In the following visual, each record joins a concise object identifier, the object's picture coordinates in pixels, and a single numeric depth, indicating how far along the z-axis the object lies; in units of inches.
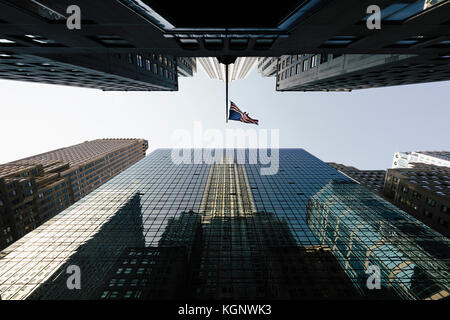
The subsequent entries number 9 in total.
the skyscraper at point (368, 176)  2898.6
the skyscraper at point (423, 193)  1572.3
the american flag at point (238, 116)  936.3
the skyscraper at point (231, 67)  2833.7
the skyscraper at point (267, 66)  2801.4
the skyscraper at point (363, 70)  883.4
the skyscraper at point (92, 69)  870.9
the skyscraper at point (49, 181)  2182.6
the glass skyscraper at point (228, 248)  928.9
